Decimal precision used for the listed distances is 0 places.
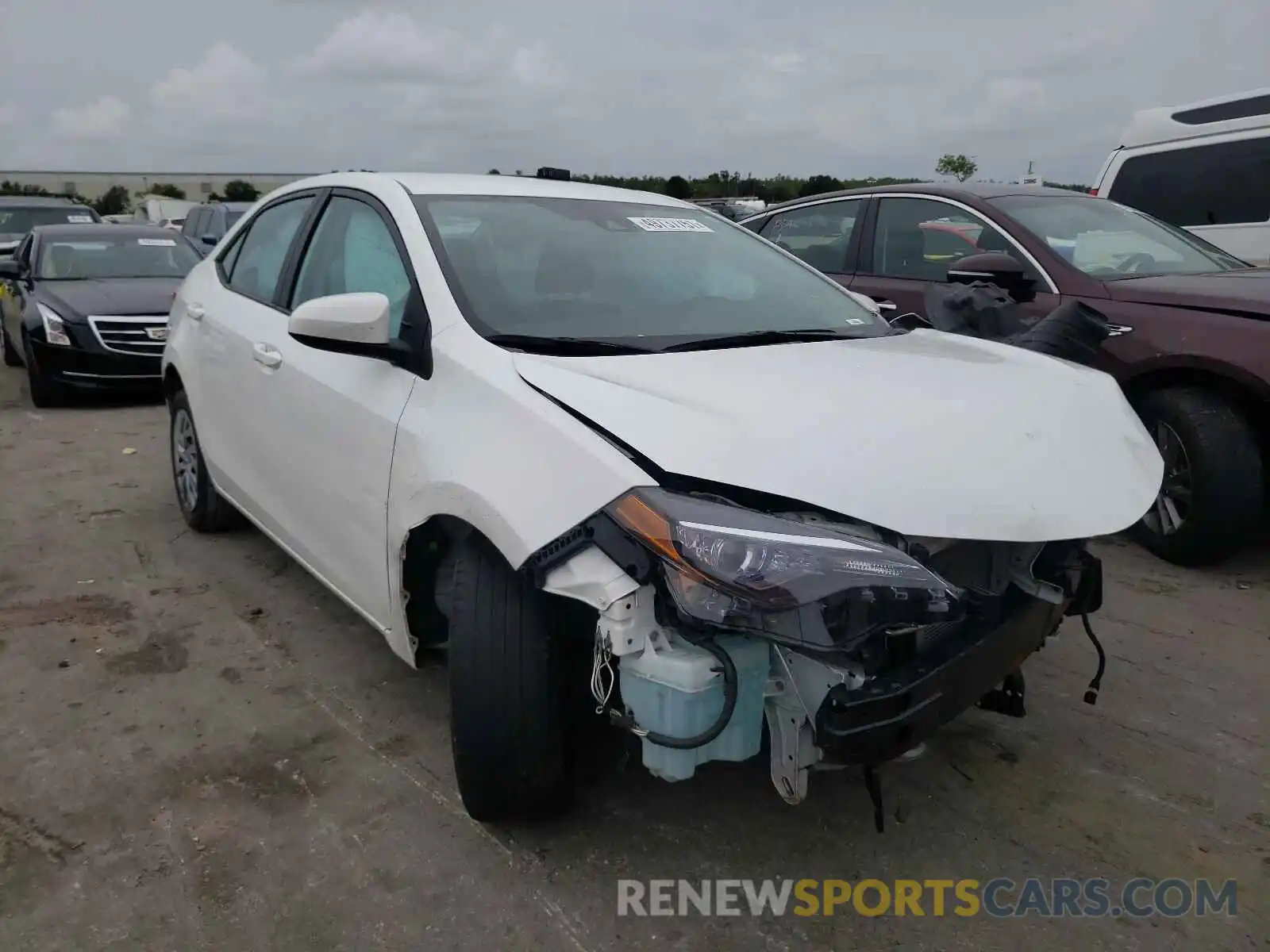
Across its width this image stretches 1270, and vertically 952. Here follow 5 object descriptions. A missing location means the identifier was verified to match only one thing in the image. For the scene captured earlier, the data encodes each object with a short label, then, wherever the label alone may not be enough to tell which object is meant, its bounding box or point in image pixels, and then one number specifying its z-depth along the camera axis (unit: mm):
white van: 7016
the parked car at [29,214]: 13094
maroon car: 4121
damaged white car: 1932
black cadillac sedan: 7793
